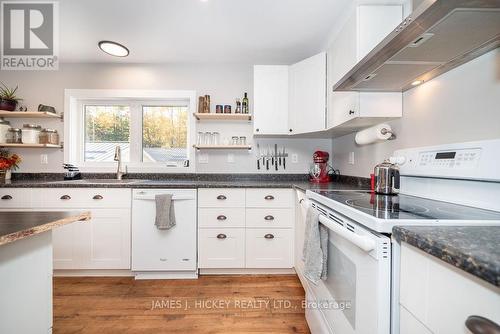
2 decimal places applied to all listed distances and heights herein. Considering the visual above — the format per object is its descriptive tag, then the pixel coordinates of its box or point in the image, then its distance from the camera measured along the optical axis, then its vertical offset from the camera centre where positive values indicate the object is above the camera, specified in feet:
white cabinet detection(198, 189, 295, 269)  7.20 -1.98
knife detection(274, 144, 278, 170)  9.04 +0.37
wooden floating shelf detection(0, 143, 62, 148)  8.26 +0.69
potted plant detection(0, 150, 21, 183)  8.05 +0.05
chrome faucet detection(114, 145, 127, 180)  8.76 +0.16
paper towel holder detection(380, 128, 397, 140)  5.26 +0.78
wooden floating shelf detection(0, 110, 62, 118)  8.31 +1.81
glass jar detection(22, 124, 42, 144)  8.48 +1.10
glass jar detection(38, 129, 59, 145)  8.63 +1.01
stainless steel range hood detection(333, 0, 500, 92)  2.42 +1.62
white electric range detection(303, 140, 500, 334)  2.35 -0.55
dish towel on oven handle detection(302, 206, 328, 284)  3.77 -1.39
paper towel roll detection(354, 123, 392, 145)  5.26 +0.76
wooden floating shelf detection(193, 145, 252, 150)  8.42 +0.69
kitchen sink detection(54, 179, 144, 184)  8.39 -0.53
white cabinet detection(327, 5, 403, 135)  4.76 +2.42
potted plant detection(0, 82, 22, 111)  8.39 +2.41
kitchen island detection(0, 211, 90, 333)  2.94 -1.48
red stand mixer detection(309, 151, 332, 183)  8.11 -0.02
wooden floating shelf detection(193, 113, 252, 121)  8.24 +1.77
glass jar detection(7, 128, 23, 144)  8.52 +1.03
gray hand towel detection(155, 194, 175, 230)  6.88 -1.37
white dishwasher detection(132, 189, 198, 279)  7.07 -2.15
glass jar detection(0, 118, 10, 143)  8.41 +1.24
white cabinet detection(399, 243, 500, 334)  1.46 -0.93
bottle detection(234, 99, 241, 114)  8.55 +2.14
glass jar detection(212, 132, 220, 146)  8.87 +1.03
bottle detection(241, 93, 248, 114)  8.54 +2.21
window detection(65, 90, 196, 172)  9.22 +1.35
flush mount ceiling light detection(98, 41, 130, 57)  7.14 +3.66
